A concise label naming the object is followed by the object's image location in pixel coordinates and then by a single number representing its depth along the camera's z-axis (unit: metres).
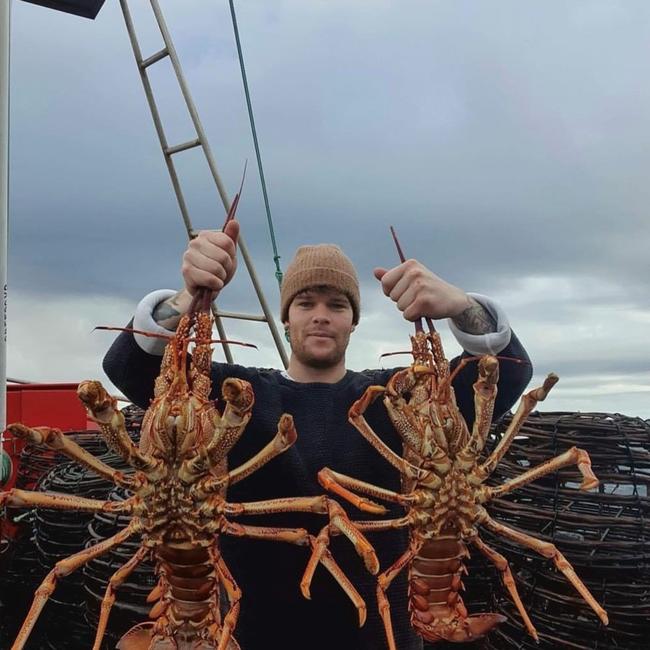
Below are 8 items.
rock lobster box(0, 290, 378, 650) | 1.84
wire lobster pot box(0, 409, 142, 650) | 3.06
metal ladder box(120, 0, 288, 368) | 4.66
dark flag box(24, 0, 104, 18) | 4.66
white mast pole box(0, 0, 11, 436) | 2.87
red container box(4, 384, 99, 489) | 5.14
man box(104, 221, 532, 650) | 2.16
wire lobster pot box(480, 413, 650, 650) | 2.49
